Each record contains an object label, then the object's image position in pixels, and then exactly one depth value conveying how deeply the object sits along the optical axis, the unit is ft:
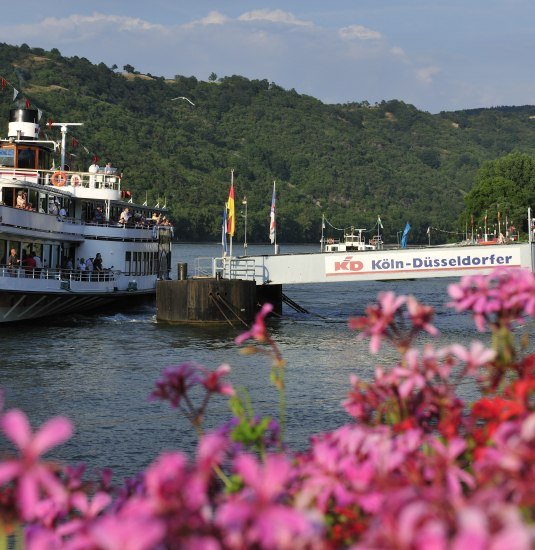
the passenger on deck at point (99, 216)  149.02
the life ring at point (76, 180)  146.61
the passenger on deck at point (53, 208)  135.85
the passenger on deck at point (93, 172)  150.71
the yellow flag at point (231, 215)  138.72
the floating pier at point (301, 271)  128.98
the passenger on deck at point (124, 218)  150.20
